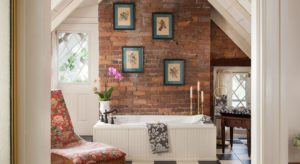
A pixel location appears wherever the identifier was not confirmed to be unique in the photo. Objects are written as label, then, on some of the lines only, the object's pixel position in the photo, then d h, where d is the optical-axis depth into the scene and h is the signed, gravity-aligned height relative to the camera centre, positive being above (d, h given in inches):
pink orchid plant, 198.4 -3.1
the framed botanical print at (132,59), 216.7 +15.7
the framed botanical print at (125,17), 216.4 +42.4
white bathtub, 170.4 -28.3
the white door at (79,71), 236.1 +8.9
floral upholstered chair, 117.2 -24.0
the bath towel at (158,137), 168.2 -26.5
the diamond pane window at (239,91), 232.2 -5.2
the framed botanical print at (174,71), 217.0 +8.0
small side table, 173.8 -20.8
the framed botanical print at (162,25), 216.8 +37.1
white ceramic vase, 195.6 -12.9
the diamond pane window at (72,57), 237.3 +18.8
